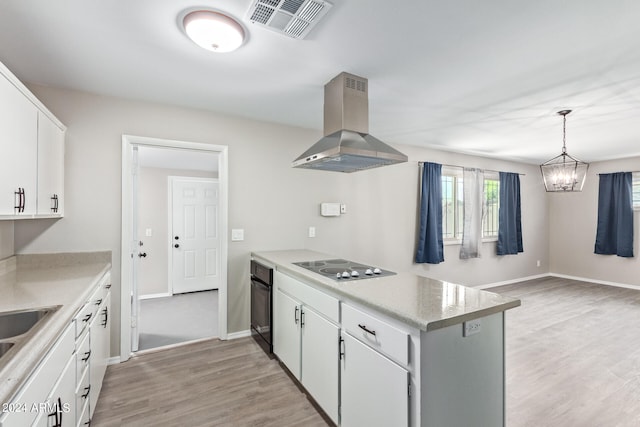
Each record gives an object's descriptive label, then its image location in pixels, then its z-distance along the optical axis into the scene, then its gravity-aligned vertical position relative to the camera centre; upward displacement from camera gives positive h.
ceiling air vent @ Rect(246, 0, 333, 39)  1.51 +1.07
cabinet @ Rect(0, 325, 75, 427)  0.89 -0.64
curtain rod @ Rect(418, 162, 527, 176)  4.68 +0.83
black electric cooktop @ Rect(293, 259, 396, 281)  2.03 -0.43
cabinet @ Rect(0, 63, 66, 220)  1.64 +0.38
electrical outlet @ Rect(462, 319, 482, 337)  1.40 -0.54
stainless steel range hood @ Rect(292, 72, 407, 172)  2.16 +0.65
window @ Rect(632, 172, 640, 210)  5.38 +0.46
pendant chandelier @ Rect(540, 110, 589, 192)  3.19 +0.45
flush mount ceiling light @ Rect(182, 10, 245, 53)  1.62 +1.05
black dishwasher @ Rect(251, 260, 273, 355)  2.79 -0.90
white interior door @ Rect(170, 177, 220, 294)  5.02 -0.35
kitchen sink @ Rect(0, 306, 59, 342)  1.38 -0.51
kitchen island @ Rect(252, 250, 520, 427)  1.32 -0.69
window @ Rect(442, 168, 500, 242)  5.12 +0.17
